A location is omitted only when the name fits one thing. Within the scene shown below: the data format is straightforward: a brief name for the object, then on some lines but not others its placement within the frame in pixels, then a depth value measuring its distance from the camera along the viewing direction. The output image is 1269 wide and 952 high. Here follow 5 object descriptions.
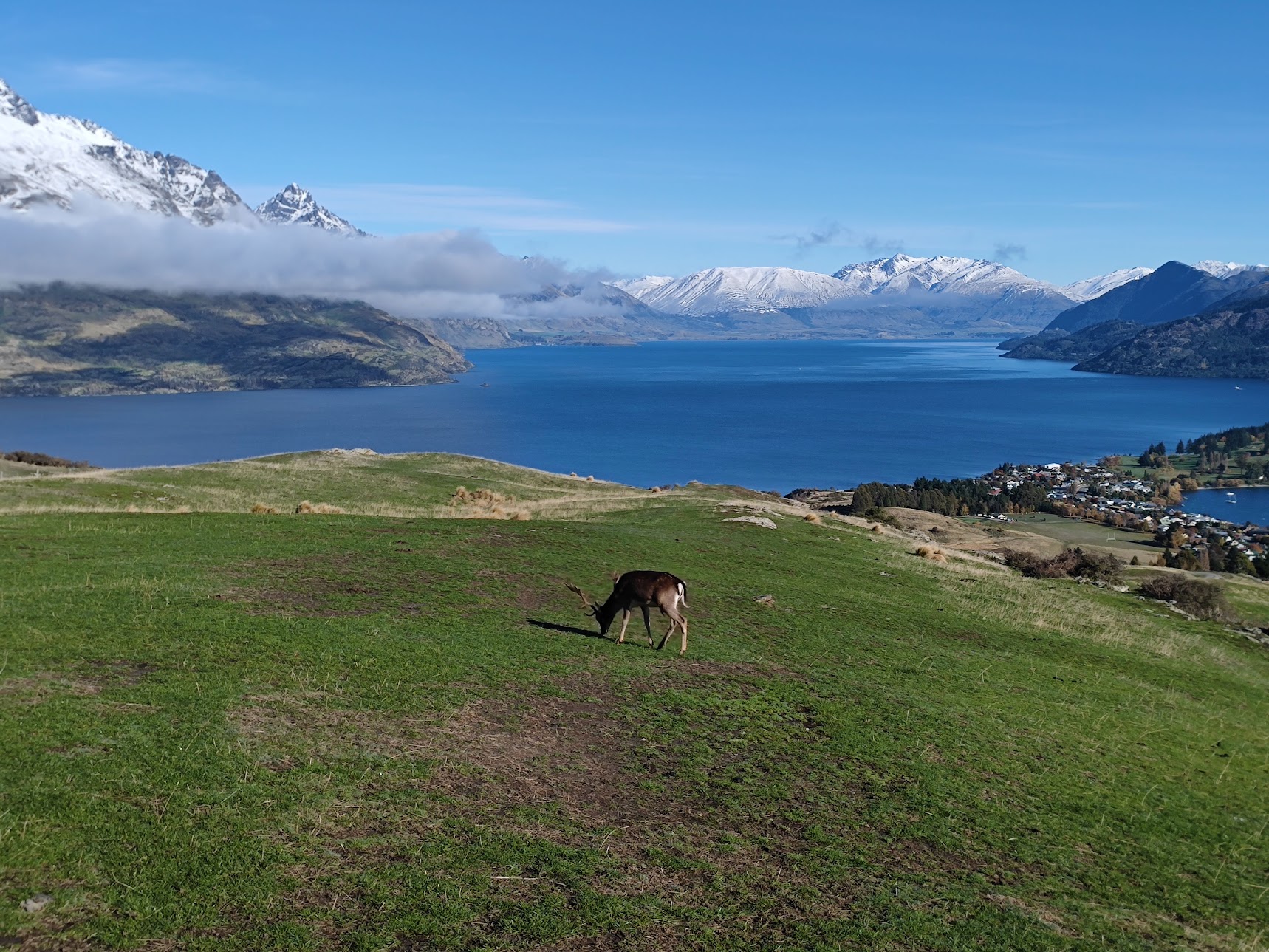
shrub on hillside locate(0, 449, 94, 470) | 55.49
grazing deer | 18.59
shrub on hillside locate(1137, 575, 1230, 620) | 35.78
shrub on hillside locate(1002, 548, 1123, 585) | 40.84
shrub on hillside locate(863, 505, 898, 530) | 65.31
